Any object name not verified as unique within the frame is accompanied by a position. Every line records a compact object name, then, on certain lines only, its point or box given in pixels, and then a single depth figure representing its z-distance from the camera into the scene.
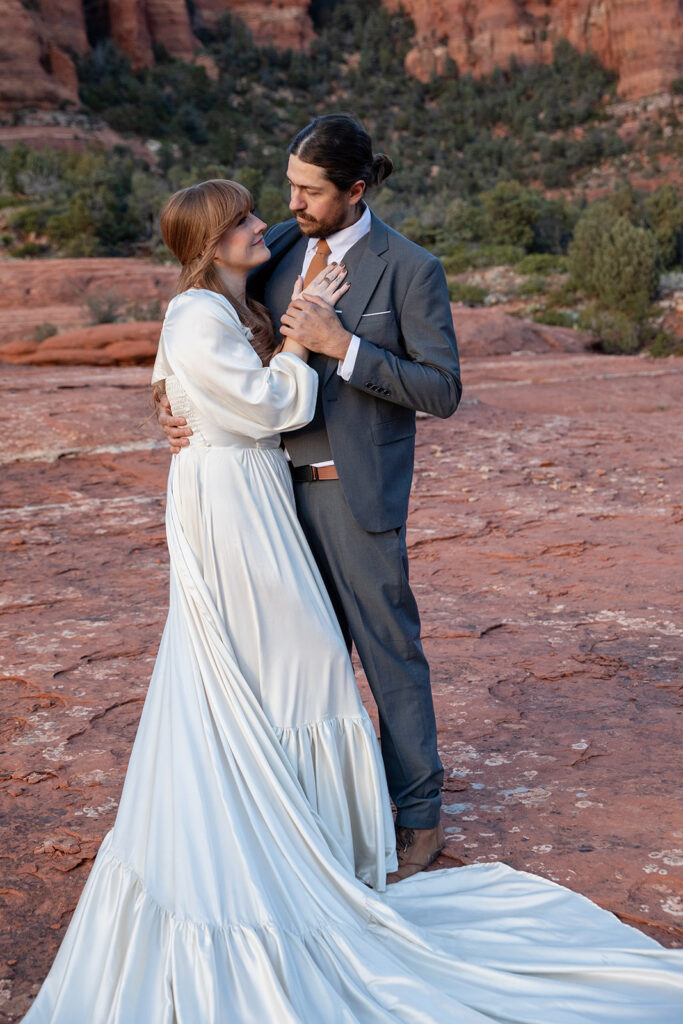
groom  2.29
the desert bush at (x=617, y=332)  15.11
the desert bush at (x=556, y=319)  17.28
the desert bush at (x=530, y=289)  19.48
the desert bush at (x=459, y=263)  21.98
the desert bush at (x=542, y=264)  20.97
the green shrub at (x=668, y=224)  21.31
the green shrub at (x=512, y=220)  24.73
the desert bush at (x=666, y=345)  14.70
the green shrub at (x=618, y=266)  17.05
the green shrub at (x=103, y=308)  15.93
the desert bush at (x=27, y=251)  23.16
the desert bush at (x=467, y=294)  18.72
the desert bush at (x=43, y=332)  15.01
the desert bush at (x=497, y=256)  22.25
